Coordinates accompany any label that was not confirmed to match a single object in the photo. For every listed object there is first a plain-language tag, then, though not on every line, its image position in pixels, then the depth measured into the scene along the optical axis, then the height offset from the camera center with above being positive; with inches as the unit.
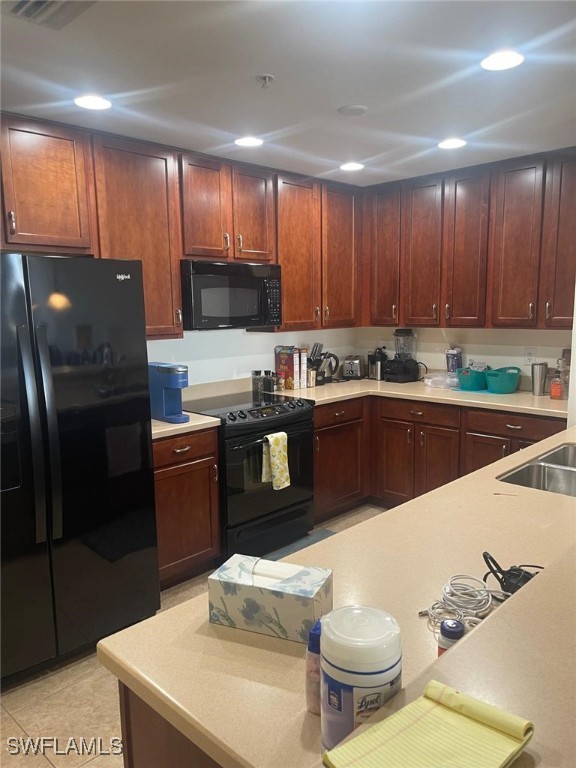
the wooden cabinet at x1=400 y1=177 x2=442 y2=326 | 155.5 +16.4
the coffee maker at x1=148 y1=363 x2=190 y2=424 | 117.2 -17.0
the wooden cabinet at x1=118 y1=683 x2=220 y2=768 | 39.0 -31.5
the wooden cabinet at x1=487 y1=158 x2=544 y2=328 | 136.5 +16.1
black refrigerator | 87.0 -23.8
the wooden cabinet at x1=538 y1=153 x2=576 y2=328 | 130.8 +14.4
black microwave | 127.9 +3.7
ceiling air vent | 63.3 +34.8
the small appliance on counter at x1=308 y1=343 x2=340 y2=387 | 170.9 -16.7
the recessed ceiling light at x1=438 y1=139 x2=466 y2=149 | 122.7 +36.2
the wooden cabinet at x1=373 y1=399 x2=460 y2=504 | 145.8 -38.0
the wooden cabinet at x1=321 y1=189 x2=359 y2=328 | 161.5 +14.8
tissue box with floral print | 41.9 -21.9
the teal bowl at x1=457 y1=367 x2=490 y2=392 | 155.6 -20.2
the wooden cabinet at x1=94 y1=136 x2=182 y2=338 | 113.0 +19.9
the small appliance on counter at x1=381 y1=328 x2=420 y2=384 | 172.2 -16.9
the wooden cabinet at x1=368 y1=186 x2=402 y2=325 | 164.6 +16.1
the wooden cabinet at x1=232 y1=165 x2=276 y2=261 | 137.6 +24.0
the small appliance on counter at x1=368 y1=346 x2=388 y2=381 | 177.2 -17.1
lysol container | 30.4 -19.8
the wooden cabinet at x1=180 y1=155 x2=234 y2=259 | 126.7 +24.0
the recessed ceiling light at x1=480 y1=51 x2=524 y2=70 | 80.0 +35.8
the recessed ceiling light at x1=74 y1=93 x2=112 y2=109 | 93.1 +35.5
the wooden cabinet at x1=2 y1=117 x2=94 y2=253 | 98.9 +23.2
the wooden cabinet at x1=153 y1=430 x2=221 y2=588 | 114.3 -40.7
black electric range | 125.2 -37.8
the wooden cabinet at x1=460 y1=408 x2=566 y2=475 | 128.3 -30.1
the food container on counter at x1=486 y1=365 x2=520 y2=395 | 148.4 -19.5
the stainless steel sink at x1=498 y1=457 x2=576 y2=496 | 84.6 -26.0
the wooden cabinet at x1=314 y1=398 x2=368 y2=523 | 149.3 -40.9
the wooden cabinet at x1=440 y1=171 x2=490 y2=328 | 146.3 +15.8
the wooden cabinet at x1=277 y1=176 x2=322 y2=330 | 149.3 +16.1
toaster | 179.6 -18.9
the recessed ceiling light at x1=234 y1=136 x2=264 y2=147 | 118.9 +36.2
